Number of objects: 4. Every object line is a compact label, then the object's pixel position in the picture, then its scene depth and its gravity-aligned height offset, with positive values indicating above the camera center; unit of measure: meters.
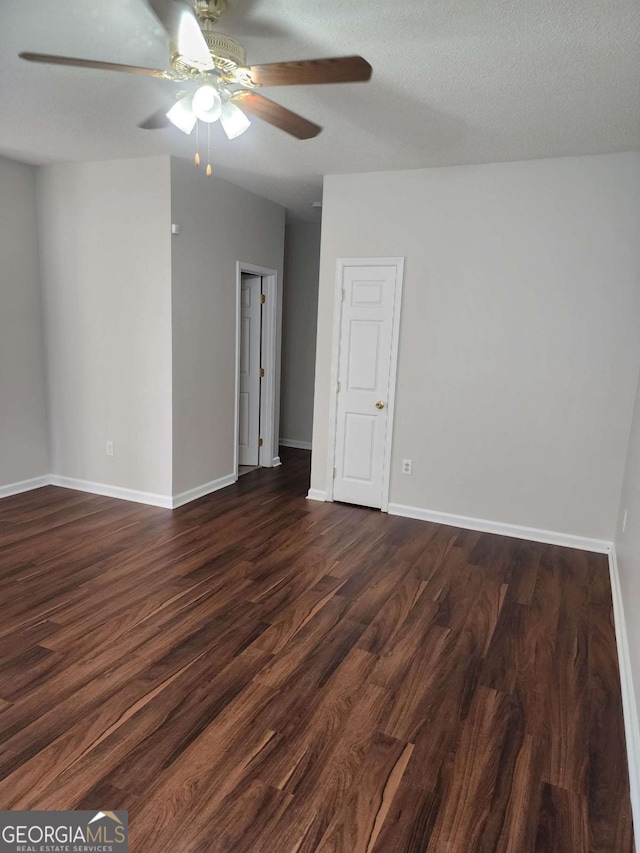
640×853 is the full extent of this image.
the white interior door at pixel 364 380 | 4.34 -0.33
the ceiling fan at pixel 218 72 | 1.85 +0.97
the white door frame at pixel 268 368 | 5.52 -0.34
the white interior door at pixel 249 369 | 5.58 -0.37
